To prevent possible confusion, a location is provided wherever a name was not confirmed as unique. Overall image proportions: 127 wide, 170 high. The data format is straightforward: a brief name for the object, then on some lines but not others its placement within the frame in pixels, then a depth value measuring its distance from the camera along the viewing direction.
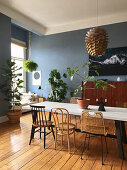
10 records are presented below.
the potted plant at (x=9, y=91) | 4.51
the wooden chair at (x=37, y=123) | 2.93
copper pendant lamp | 2.61
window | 6.69
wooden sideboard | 4.81
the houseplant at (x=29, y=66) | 5.86
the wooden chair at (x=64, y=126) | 2.77
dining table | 2.50
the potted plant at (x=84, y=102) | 3.05
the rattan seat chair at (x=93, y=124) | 2.40
